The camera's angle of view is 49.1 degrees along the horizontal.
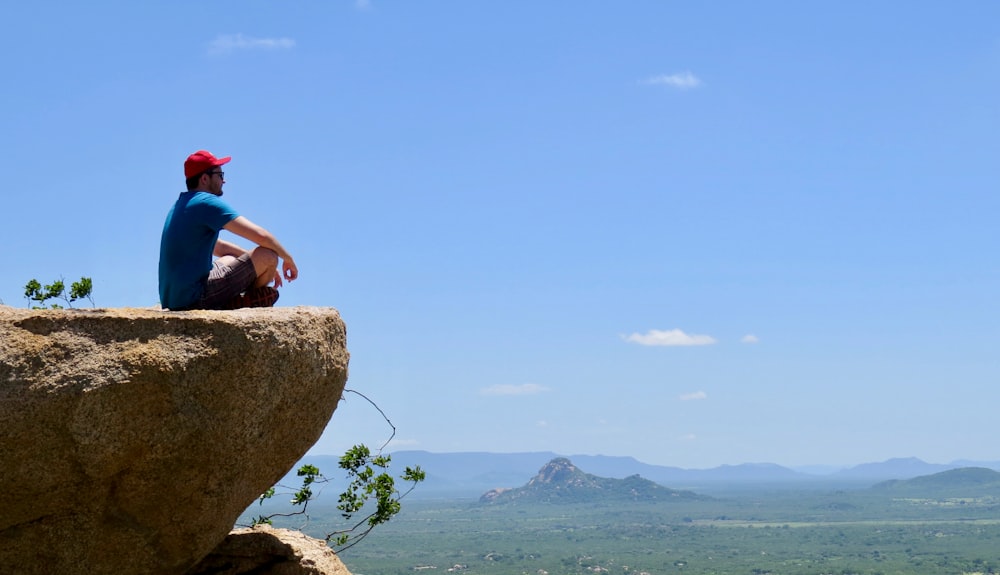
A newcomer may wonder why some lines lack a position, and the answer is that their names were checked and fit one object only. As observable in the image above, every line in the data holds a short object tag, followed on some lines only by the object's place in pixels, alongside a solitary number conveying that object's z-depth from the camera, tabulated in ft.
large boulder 22.65
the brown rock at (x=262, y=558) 29.84
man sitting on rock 26.86
